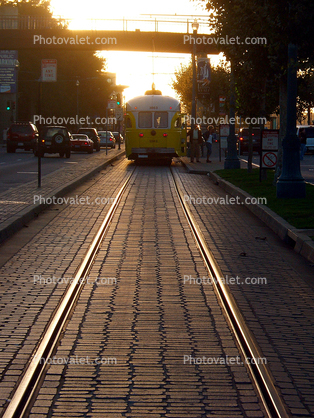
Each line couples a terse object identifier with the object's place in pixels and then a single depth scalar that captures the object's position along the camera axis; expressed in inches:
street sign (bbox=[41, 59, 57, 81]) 1106.1
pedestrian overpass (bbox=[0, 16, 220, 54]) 1813.5
